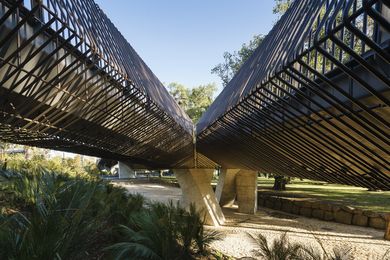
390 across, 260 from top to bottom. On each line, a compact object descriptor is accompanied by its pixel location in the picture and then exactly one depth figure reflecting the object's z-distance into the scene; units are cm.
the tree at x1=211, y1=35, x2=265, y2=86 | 2752
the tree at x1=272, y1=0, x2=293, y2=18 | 2343
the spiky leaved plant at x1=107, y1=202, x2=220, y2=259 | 638
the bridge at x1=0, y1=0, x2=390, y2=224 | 348
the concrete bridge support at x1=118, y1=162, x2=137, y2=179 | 4797
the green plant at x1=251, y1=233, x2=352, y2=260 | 617
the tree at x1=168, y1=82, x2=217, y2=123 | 4073
